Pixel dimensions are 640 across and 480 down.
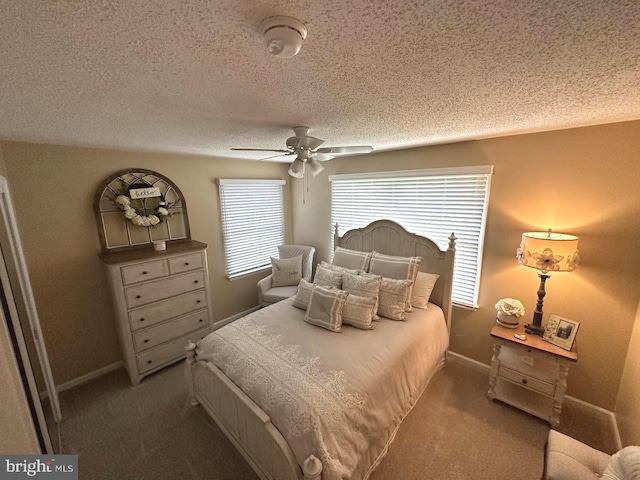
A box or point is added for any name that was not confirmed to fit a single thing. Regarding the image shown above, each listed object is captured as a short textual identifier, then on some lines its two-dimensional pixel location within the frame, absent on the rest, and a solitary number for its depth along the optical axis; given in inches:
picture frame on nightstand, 77.5
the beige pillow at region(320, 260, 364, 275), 106.1
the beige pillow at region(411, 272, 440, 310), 99.7
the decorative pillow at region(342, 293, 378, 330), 85.7
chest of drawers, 94.0
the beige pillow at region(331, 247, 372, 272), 112.9
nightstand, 77.2
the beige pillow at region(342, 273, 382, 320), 94.2
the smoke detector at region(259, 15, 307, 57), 27.8
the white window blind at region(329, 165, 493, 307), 99.3
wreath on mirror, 103.0
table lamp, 73.7
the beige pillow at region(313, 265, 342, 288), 102.8
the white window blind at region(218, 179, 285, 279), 140.6
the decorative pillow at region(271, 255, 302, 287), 142.8
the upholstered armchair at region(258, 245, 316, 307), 134.0
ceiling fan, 72.3
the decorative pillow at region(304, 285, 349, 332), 85.2
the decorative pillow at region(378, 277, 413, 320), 92.0
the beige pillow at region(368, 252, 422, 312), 100.0
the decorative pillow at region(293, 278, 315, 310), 98.7
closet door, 61.9
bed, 53.7
